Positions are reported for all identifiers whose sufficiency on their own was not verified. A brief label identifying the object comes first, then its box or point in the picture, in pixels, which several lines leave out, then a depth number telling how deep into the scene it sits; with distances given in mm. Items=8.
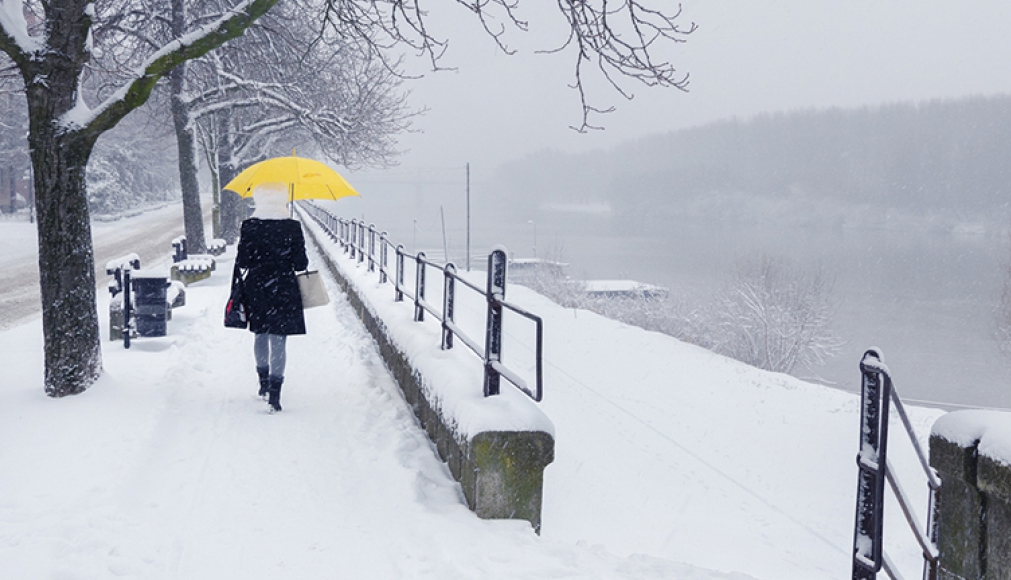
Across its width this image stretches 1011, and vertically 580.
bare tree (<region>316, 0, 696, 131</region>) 6293
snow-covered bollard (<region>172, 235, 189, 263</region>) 15110
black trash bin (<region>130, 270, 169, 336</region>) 8750
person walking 5820
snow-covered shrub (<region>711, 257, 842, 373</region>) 38812
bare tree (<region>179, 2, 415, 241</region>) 15336
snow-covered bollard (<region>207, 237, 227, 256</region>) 19859
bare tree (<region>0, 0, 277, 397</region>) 5805
